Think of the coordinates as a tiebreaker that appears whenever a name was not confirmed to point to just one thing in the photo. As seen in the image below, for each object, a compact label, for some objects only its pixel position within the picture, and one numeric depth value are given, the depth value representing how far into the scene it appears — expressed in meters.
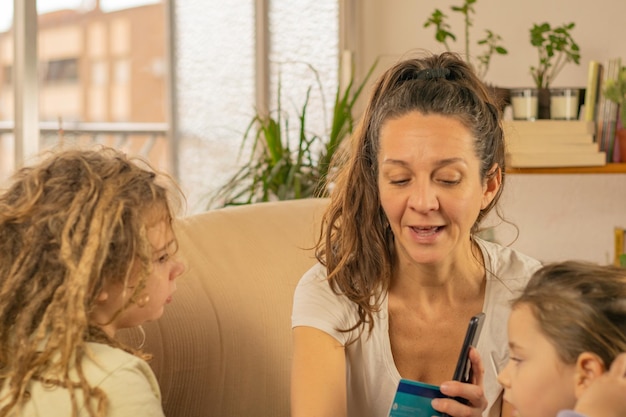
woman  1.74
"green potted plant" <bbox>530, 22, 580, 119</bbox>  3.76
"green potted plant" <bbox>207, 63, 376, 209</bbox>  3.70
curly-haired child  1.35
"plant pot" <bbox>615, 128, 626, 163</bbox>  3.72
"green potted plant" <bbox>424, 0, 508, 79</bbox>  3.86
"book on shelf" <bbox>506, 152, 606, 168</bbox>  3.65
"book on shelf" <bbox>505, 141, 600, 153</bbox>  3.65
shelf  3.69
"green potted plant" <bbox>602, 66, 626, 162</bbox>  3.58
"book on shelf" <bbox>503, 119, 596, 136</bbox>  3.65
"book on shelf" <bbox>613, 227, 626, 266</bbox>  3.81
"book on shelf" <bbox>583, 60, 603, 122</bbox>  3.69
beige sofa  1.95
